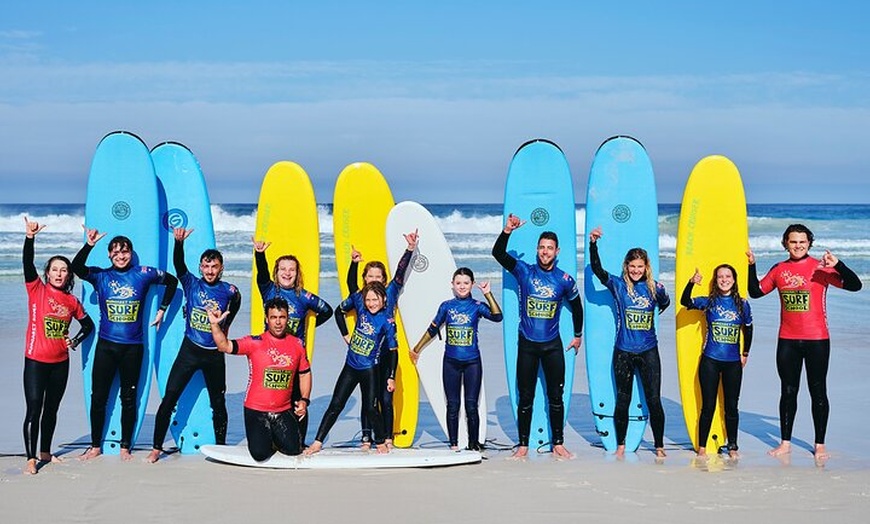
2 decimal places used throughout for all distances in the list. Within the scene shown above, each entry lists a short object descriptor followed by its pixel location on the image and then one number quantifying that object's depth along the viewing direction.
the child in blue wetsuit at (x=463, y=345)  6.21
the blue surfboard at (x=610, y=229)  6.60
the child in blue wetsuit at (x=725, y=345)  6.11
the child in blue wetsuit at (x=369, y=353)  6.13
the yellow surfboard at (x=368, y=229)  6.73
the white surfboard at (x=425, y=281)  6.71
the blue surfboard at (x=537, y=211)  6.67
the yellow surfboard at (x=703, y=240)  6.50
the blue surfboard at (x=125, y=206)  6.46
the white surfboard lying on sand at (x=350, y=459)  5.72
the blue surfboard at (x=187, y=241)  6.45
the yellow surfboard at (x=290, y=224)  6.69
